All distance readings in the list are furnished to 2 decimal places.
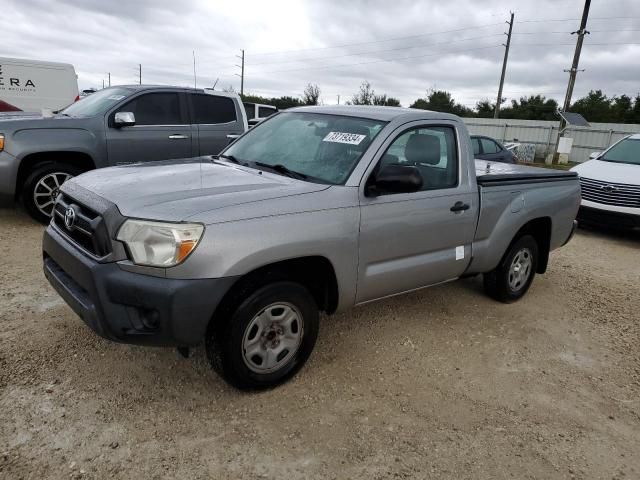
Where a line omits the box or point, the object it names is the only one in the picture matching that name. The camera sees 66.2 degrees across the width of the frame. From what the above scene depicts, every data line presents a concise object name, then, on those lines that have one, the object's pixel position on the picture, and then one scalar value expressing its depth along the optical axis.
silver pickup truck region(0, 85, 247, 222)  5.96
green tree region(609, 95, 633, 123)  43.92
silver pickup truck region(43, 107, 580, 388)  2.52
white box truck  12.65
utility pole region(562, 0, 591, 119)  21.84
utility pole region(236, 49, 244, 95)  53.31
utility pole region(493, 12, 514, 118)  33.03
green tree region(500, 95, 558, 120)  50.16
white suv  7.56
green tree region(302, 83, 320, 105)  53.86
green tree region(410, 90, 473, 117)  51.54
